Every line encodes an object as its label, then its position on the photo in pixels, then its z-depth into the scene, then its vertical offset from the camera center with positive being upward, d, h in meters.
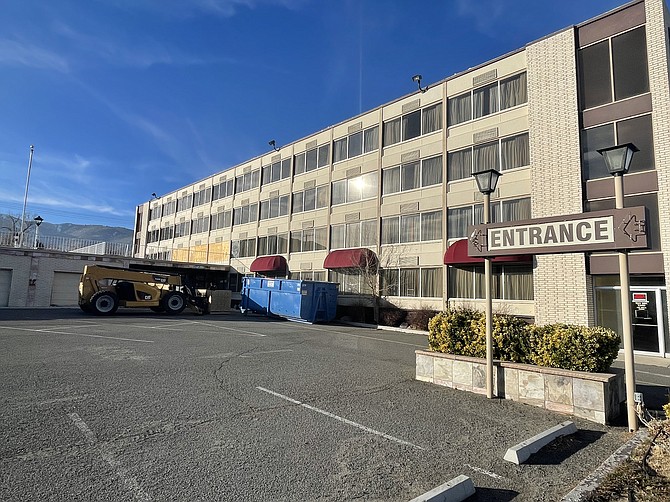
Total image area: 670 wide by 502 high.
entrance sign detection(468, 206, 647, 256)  5.73 +1.01
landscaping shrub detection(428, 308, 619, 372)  6.28 -0.76
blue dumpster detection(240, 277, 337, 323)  22.45 -0.54
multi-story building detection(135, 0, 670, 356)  15.45 +6.31
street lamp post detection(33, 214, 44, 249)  29.66 +4.51
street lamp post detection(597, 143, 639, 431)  5.59 +0.52
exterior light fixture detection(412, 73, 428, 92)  23.95 +12.74
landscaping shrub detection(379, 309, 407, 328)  22.09 -1.35
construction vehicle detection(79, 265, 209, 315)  21.02 -0.35
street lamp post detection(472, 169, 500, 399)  6.81 +0.21
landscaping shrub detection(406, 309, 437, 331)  20.31 -1.27
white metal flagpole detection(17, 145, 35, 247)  36.80 +5.88
